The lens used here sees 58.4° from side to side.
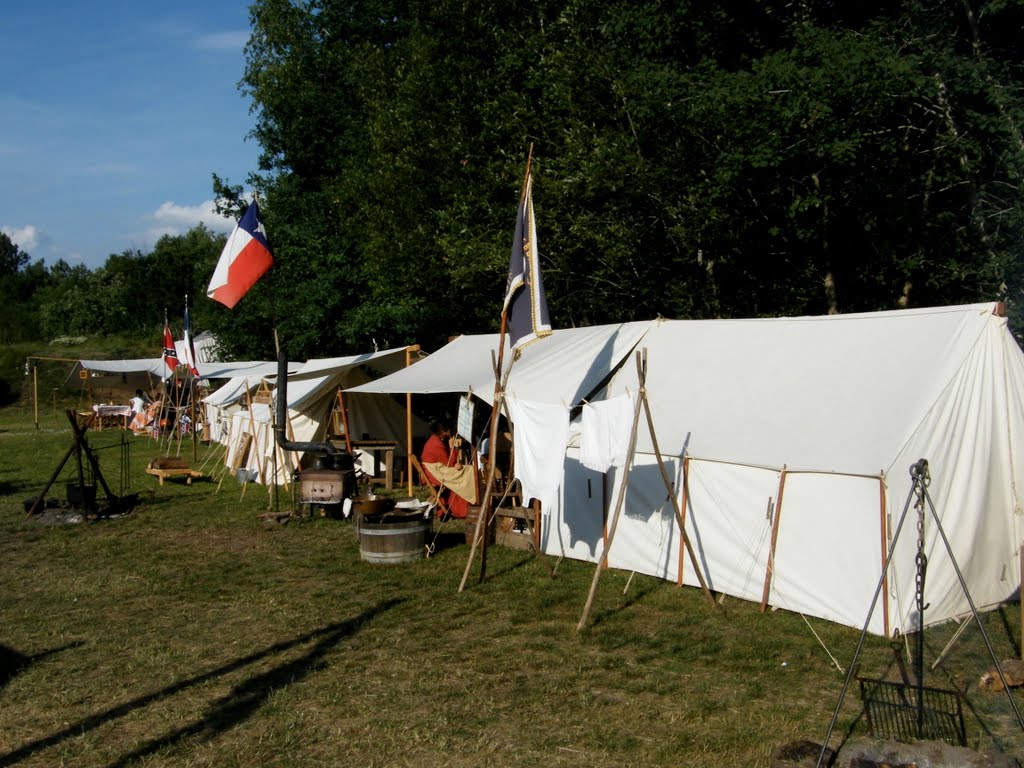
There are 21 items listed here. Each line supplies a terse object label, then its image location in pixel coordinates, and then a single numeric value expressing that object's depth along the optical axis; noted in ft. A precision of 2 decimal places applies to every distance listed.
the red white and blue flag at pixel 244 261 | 39.47
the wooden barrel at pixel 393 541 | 31.94
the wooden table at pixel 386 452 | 49.11
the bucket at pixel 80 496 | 42.52
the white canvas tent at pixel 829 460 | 23.30
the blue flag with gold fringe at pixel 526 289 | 25.67
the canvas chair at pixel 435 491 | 39.02
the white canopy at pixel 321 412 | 50.72
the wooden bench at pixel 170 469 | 55.36
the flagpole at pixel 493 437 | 27.04
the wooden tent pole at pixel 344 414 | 47.78
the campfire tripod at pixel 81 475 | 40.73
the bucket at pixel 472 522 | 34.06
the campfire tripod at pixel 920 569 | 16.03
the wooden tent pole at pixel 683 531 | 24.57
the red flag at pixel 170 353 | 78.64
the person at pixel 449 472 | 34.42
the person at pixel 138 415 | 96.48
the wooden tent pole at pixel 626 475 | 23.20
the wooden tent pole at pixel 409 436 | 45.84
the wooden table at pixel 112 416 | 100.32
